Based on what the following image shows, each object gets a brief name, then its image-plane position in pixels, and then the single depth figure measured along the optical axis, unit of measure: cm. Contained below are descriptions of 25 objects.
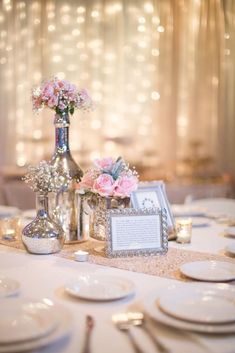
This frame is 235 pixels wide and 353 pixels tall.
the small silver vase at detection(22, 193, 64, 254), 166
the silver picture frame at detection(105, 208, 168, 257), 162
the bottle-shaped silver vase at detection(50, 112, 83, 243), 183
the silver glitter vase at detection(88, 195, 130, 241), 173
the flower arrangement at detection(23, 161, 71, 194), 167
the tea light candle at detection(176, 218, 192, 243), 186
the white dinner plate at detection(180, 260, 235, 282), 136
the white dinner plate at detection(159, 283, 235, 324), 101
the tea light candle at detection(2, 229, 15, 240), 192
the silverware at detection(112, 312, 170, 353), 96
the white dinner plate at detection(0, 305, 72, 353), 88
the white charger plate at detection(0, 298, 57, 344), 91
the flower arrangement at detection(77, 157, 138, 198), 169
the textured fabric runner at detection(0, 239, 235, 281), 146
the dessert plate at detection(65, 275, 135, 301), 117
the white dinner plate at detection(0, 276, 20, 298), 119
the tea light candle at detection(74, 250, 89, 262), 159
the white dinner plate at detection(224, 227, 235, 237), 201
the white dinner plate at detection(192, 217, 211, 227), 225
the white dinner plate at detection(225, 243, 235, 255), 167
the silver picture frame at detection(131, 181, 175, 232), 183
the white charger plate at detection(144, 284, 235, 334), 96
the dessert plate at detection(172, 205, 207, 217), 251
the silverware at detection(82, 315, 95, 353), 91
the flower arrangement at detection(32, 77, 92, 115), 179
